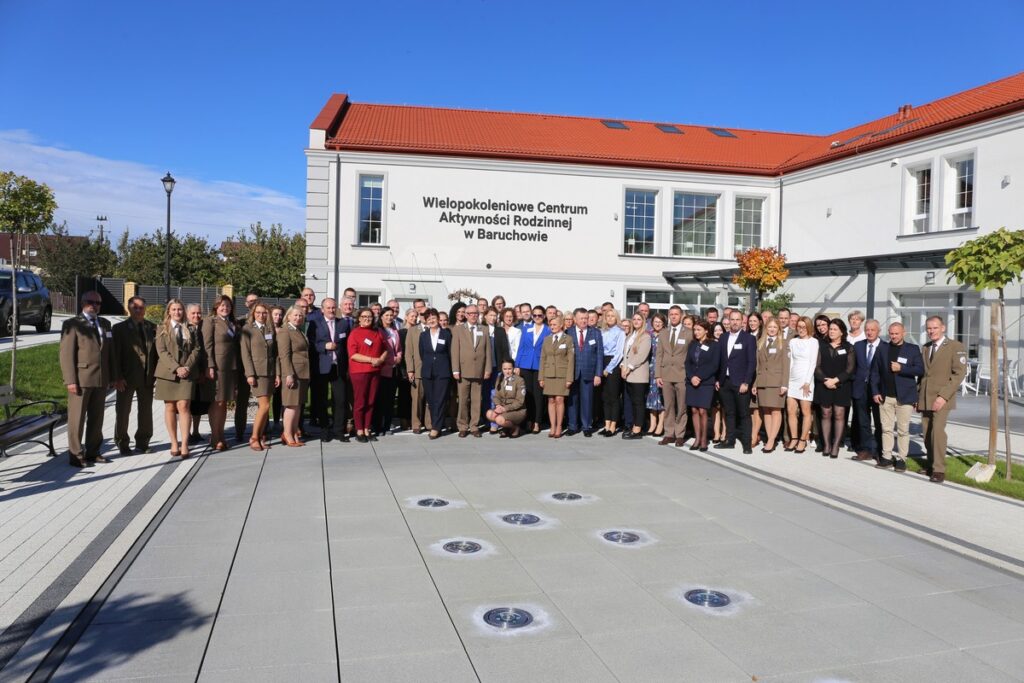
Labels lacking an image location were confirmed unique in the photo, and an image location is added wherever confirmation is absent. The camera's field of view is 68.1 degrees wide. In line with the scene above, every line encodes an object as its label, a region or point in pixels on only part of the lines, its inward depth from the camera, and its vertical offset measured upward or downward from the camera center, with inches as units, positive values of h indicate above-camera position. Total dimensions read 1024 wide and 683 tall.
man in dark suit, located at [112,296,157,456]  360.2 -29.1
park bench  297.4 -50.2
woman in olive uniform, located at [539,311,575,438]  435.2 -24.2
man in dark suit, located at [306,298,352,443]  407.8 -24.7
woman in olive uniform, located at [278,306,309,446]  384.8 -27.0
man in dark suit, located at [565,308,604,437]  444.5 -23.7
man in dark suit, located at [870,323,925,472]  366.6 -29.5
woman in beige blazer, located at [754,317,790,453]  407.8 -26.0
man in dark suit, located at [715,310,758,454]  408.8 -28.2
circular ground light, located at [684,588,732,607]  187.3 -69.1
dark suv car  833.5 +4.4
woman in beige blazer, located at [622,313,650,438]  442.0 -27.4
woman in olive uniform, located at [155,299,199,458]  358.0 -23.9
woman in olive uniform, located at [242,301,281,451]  379.2 -24.8
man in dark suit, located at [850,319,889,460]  390.9 -34.7
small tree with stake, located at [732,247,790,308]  747.4 +55.6
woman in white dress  408.5 -28.7
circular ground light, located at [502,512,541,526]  256.7 -68.8
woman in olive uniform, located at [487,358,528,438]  434.0 -48.2
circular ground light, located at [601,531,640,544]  239.0 -68.9
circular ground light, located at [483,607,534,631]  172.2 -69.3
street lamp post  912.3 +152.5
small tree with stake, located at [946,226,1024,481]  338.6 +30.0
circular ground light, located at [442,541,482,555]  223.3 -68.8
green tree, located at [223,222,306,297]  1635.1 +105.5
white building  757.9 +128.9
